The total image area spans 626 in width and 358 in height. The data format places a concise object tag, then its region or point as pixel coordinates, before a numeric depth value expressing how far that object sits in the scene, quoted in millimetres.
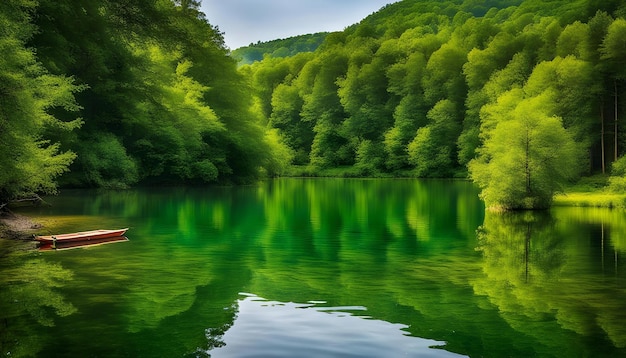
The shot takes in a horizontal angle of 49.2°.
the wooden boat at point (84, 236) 22047
